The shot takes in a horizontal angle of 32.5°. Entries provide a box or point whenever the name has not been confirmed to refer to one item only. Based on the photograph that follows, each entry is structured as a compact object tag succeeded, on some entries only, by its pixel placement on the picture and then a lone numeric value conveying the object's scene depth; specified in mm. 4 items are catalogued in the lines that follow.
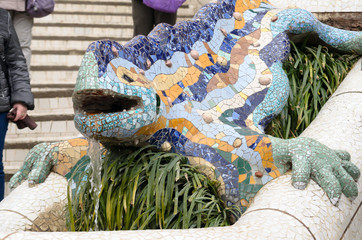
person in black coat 4758
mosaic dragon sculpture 3623
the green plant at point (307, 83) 5043
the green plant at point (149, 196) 3779
